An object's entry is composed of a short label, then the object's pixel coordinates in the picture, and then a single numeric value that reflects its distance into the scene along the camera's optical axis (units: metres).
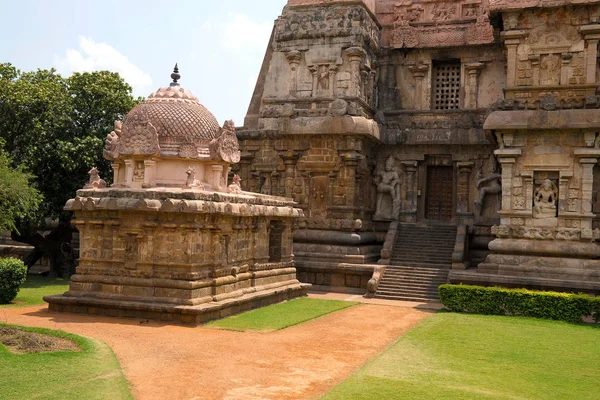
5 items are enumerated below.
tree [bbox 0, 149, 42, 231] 18.30
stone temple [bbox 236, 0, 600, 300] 19.80
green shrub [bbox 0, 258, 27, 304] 16.56
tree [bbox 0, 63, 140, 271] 22.36
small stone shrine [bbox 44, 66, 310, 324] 14.60
